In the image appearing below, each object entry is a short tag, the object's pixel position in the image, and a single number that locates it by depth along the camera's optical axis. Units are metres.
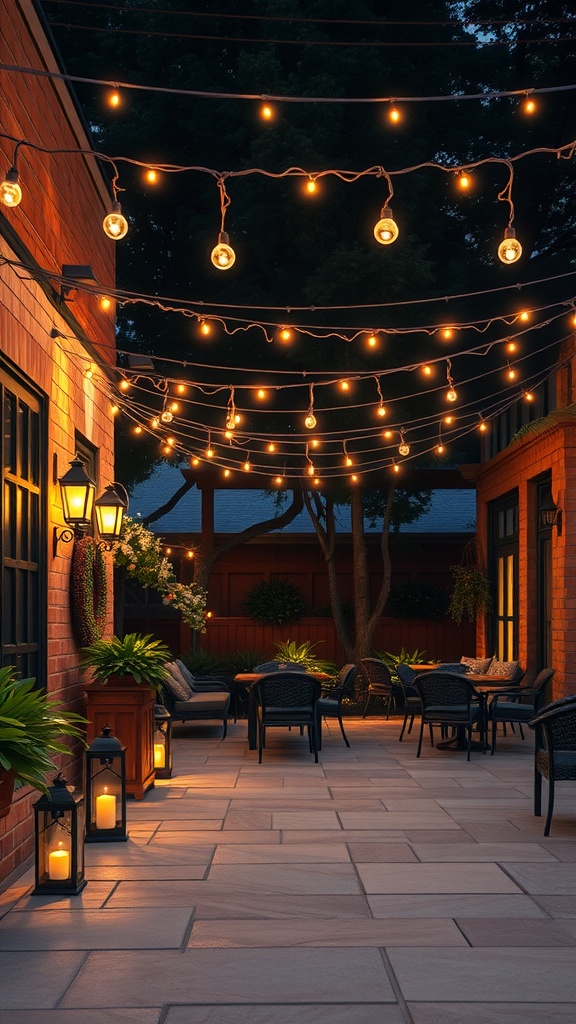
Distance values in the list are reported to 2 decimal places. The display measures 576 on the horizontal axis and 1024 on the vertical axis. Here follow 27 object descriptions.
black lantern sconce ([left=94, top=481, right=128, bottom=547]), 7.96
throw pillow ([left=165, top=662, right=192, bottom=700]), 11.35
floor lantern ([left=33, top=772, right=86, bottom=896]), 5.25
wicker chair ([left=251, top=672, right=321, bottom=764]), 10.16
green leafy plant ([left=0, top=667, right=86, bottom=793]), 4.32
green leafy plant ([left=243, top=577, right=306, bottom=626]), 17.09
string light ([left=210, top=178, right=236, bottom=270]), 5.16
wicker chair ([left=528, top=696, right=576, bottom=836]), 6.75
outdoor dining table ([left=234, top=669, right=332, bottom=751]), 10.76
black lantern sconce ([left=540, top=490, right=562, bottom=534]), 11.73
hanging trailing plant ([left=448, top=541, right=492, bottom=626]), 15.95
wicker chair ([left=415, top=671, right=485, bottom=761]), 10.22
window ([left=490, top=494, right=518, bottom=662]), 14.95
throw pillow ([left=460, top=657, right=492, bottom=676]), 13.77
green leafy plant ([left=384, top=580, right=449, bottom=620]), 17.41
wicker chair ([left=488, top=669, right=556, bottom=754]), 10.59
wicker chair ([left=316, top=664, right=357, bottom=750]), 11.22
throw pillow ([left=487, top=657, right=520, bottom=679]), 12.12
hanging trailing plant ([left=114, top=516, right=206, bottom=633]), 9.98
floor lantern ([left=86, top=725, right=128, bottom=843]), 6.40
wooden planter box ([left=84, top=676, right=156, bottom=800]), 7.87
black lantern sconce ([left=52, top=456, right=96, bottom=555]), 6.98
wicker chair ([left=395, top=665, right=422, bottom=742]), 11.71
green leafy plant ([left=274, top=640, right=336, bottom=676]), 15.47
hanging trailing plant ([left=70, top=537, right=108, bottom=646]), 7.62
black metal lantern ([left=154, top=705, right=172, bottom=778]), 8.99
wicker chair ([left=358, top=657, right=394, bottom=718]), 13.06
